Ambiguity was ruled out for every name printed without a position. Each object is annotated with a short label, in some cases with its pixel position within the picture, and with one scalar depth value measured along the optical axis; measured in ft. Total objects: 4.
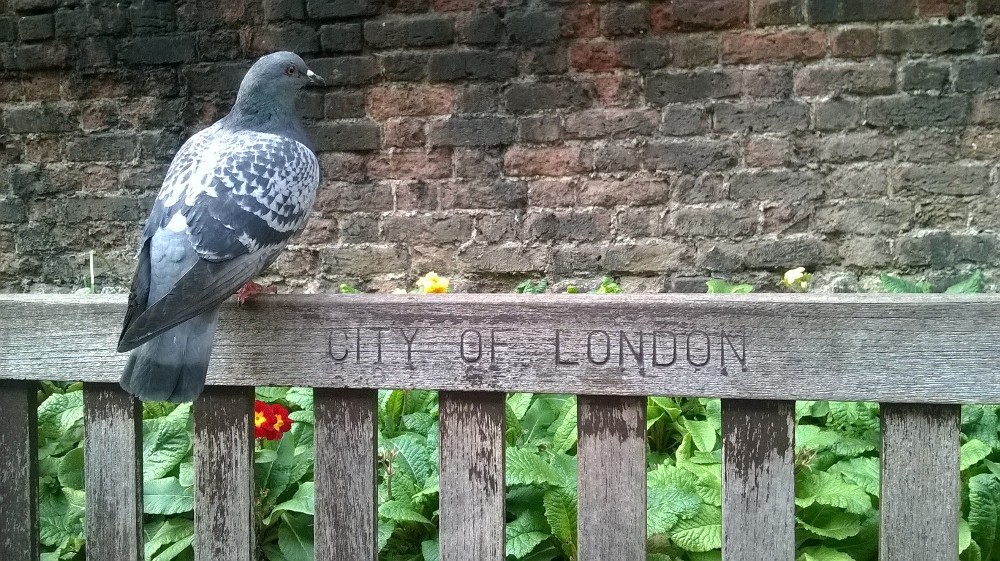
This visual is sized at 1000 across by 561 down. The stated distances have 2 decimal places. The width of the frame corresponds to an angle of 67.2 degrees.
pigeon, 3.57
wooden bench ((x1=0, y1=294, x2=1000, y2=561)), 3.37
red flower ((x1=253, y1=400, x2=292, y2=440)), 5.94
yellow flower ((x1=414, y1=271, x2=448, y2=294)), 8.18
